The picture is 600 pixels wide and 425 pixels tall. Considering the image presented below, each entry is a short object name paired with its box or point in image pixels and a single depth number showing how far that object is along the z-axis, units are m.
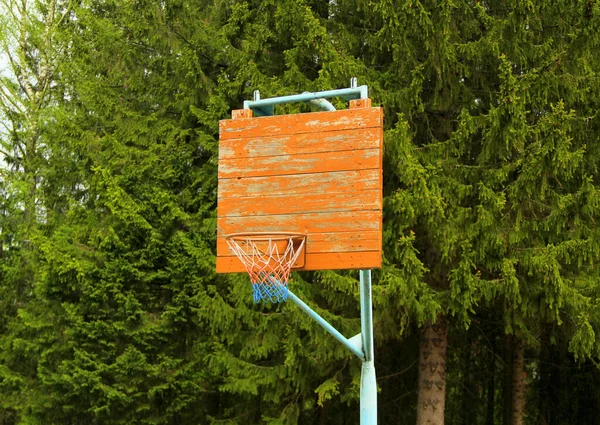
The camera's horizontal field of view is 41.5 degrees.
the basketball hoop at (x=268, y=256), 5.61
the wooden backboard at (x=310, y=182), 5.53
